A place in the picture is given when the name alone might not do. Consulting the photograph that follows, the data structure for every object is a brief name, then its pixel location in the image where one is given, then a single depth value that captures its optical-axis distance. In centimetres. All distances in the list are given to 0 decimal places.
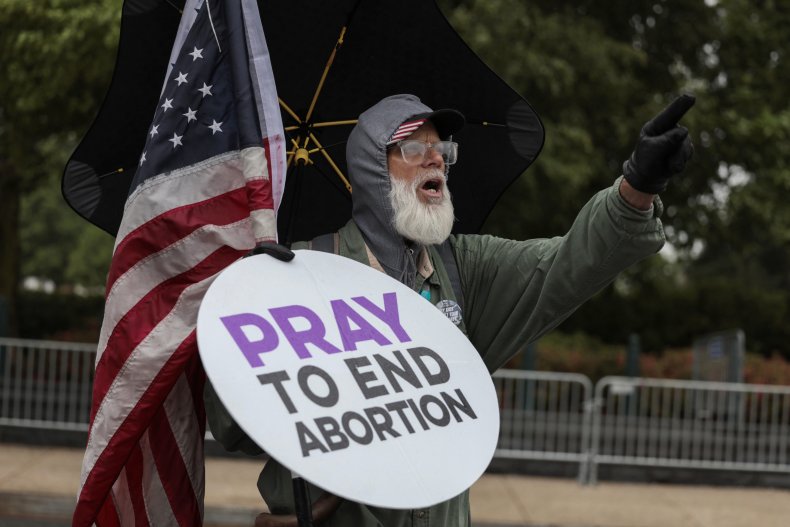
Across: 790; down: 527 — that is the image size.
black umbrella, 671
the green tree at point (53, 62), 1750
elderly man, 543
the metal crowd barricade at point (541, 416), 2066
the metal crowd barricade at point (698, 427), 2081
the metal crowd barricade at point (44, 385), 2078
